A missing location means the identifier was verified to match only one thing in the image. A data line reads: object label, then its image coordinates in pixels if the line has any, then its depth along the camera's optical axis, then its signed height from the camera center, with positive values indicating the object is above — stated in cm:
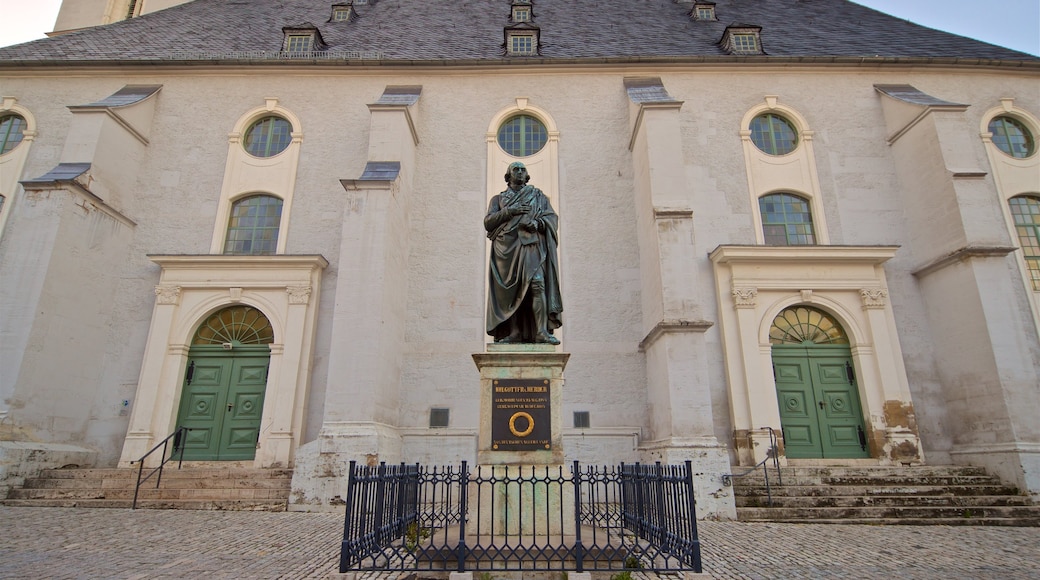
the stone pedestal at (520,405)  547 +44
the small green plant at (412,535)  583 -94
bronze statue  621 +203
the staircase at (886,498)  908 -80
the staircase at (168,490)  945 -71
